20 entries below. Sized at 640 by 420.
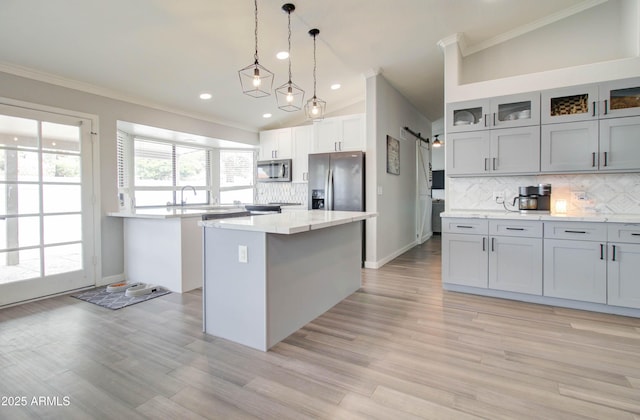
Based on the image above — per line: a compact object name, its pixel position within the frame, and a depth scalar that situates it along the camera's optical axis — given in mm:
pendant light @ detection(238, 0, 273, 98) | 4223
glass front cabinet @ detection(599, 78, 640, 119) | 3039
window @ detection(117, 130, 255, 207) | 4750
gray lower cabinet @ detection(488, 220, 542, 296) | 3225
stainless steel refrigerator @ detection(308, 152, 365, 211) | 4754
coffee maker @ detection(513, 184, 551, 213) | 3541
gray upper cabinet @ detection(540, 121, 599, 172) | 3197
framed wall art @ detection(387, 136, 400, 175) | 5211
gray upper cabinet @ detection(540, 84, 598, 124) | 3177
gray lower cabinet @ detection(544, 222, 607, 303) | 2961
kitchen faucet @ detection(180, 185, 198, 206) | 5461
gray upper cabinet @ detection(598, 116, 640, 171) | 3035
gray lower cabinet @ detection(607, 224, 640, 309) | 2834
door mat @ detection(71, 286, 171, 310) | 3234
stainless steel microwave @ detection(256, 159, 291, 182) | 5887
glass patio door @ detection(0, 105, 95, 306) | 3166
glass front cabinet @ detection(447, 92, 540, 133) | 3441
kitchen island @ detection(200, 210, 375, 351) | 2293
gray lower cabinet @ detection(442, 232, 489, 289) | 3484
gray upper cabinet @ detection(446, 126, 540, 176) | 3463
